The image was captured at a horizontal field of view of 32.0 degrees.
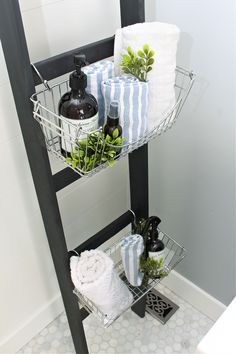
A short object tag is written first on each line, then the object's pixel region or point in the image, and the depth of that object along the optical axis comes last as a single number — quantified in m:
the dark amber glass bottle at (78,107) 0.80
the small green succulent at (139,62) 0.85
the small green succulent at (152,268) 1.22
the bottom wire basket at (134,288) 1.17
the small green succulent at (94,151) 0.81
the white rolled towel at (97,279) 1.07
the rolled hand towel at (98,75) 0.86
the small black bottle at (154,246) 1.22
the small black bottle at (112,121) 0.83
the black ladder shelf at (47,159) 0.75
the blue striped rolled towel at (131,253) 1.18
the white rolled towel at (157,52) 0.86
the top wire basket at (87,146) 0.81
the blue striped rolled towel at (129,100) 0.84
